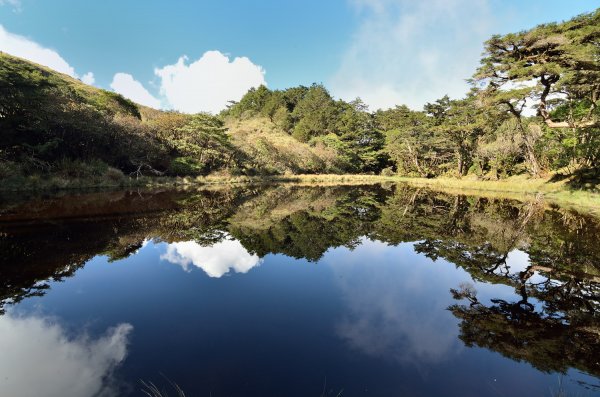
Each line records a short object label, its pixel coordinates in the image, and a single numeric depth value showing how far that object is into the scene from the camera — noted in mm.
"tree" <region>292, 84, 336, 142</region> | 70688
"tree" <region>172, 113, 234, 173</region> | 33188
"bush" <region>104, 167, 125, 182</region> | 25117
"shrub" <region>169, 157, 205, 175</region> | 32219
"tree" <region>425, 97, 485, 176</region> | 39228
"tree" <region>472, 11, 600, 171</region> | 14844
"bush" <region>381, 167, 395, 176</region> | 54656
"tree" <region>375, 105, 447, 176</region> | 46750
